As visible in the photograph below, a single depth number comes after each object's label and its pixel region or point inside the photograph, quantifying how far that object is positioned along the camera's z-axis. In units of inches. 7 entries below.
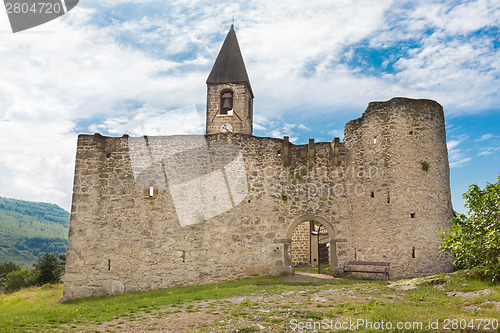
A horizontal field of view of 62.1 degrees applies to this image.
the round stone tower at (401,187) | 646.5
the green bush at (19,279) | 1263.0
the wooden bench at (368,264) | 629.9
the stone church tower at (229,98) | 1163.9
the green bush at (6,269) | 1755.0
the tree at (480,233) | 465.8
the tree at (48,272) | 1133.7
